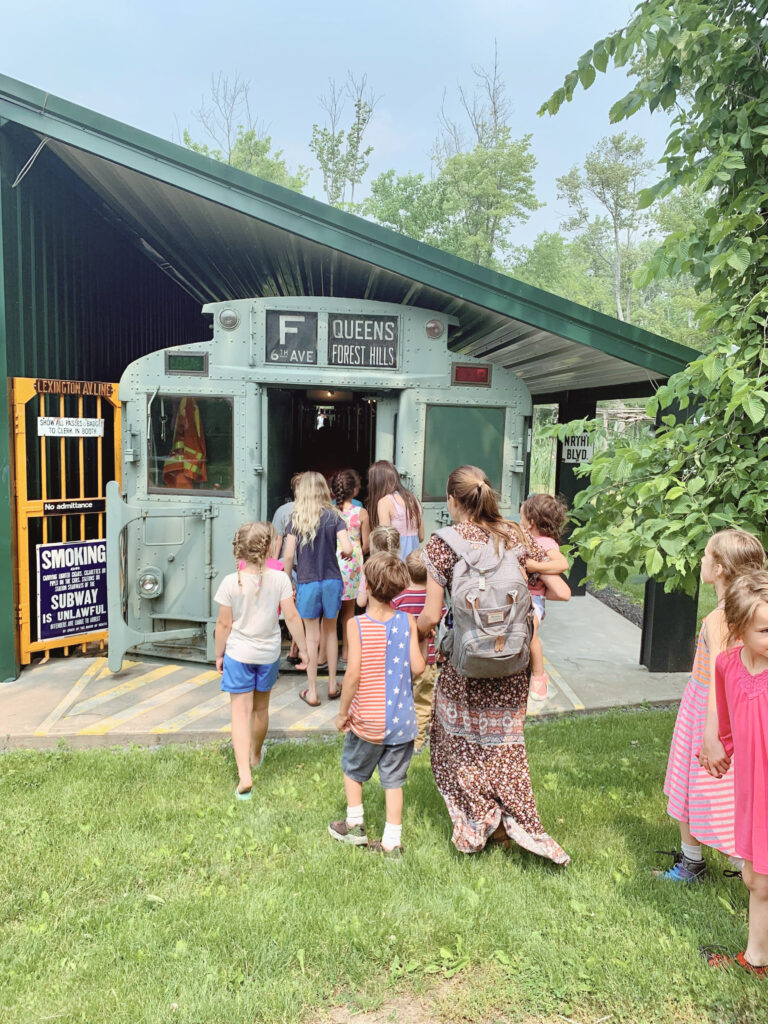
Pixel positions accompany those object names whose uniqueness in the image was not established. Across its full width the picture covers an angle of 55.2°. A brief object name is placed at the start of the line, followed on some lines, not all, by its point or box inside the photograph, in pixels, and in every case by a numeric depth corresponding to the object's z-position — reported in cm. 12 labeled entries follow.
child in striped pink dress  294
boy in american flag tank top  352
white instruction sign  643
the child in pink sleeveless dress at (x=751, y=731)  254
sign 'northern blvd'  976
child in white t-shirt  415
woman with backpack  326
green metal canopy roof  561
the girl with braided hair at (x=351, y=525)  602
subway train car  627
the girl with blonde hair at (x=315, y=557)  569
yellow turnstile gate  632
